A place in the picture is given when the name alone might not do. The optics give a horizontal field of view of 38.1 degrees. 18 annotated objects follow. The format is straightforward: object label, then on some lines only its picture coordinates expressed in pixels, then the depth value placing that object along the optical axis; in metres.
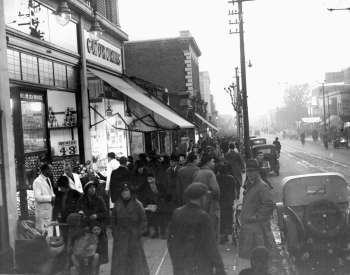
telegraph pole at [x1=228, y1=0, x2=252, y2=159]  25.53
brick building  44.81
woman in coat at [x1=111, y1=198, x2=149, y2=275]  6.92
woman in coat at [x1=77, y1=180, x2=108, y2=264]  7.52
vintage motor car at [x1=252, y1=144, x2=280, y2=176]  23.91
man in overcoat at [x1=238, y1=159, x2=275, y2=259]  7.32
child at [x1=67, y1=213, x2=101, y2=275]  6.90
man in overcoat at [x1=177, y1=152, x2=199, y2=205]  9.80
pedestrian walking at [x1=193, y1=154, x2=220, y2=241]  8.85
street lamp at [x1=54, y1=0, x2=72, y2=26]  11.11
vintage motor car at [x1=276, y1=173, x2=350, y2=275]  6.97
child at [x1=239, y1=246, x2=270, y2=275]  4.54
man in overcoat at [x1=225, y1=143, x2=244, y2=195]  16.41
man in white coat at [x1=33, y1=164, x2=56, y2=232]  9.28
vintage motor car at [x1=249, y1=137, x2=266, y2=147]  35.81
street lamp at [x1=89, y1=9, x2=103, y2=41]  13.62
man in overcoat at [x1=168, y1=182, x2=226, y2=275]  5.34
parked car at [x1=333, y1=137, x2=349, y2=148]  49.19
